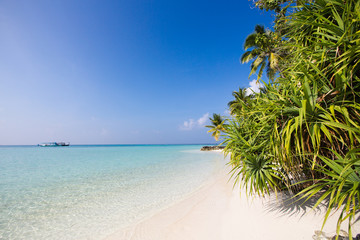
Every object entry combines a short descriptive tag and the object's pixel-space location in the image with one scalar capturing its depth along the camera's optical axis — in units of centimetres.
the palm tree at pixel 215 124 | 3534
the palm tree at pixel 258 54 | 1291
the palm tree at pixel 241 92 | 2507
